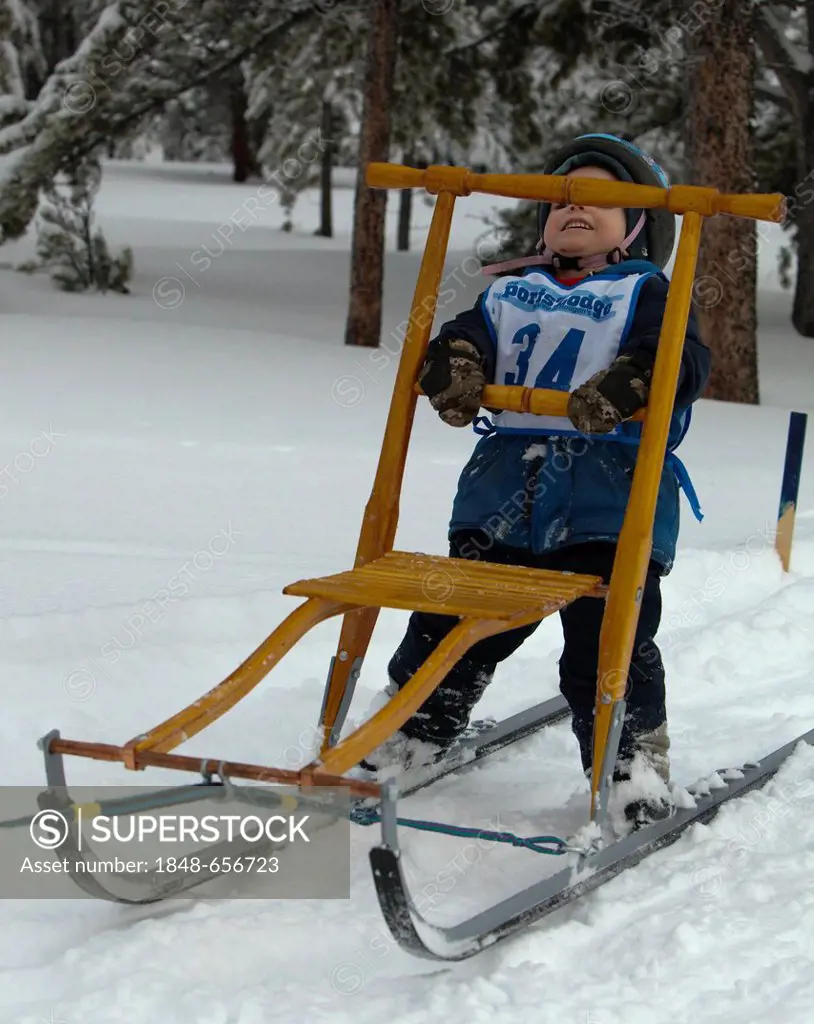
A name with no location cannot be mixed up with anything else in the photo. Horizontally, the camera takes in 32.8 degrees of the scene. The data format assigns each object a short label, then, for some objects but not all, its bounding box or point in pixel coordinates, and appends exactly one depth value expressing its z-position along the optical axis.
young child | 3.34
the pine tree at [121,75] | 12.39
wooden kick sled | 2.59
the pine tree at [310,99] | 14.12
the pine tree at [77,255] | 15.04
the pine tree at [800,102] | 14.07
